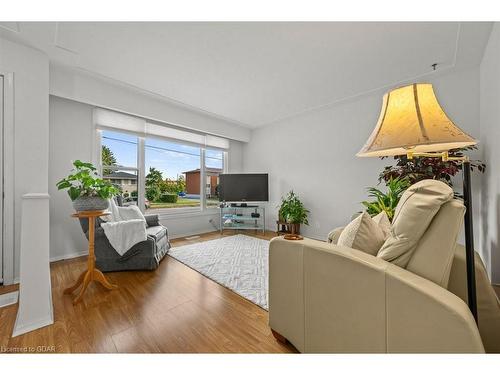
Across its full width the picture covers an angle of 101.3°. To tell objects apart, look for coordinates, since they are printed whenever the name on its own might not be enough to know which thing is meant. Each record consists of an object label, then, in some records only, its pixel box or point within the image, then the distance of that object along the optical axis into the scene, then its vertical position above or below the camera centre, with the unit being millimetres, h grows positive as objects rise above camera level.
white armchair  685 -451
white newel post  1452 -588
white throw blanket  2312 -517
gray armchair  2346 -791
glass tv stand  4434 -647
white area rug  2037 -973
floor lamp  744 +216
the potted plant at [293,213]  3879 -482
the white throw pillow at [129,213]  2771 -351
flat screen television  4484 +20
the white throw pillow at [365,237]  1108 -266
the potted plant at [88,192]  1798 -40
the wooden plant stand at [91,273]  1892 -819
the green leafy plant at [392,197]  2212 -95
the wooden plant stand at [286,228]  3956 -809
